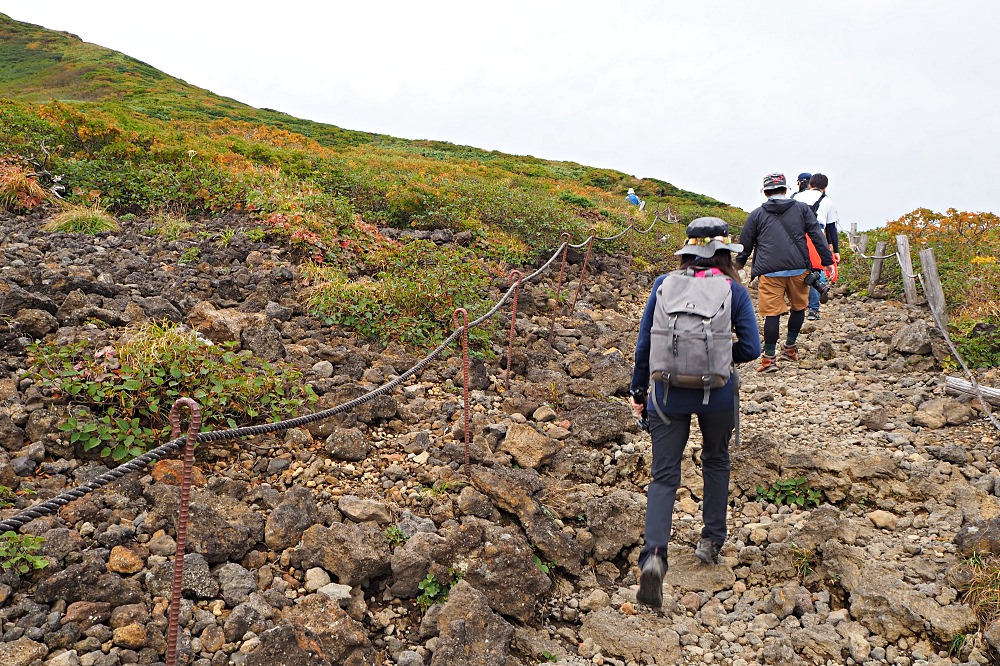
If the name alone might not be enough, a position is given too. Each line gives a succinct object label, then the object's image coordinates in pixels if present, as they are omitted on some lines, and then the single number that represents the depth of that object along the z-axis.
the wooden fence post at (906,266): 9.24
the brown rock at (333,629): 2.93
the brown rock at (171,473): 3.76
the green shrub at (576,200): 18.25
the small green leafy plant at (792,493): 4.57
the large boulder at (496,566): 3.49
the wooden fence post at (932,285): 7.99
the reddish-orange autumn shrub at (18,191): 8.59
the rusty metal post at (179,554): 2.48
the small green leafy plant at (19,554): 2.89
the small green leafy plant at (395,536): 3.72
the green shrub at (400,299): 6.73
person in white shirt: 8.18
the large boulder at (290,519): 3.57
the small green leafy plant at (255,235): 8.49
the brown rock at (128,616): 2.83
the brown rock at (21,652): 2.55
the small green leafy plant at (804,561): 3.81
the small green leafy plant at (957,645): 3.17
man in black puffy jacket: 6.46
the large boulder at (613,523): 4.13
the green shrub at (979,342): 6.49
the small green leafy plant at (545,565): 3.81
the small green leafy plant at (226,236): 8.14
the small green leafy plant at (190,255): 7.54
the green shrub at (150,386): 3.98
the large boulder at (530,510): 3.92
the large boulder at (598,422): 5.41
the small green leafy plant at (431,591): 3.40
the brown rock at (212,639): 2.85
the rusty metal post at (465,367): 4.55
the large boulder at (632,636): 3.33
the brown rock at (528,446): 4.99
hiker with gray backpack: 3.32
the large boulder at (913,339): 7.10
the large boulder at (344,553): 3.41
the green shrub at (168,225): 8.32
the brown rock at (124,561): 3.15
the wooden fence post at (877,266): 10.28
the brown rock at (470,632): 3.02
